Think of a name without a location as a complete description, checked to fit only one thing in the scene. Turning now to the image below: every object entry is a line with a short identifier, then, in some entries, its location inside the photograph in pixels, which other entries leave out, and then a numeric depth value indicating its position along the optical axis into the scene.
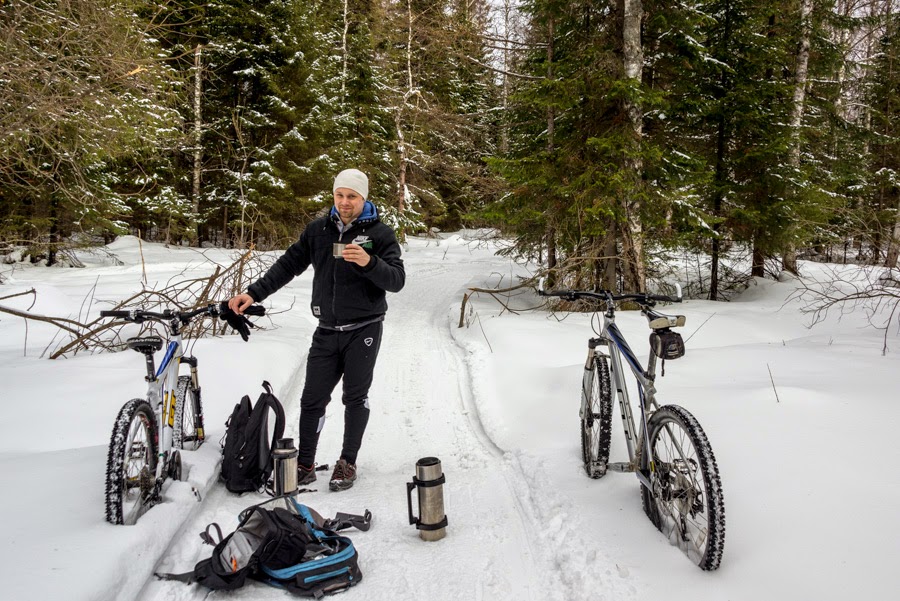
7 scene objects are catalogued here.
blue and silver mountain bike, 2.46
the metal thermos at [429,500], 3.12
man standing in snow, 3.78
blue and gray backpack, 2.60
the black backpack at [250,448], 3.71
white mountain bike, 2.72
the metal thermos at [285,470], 3.12
